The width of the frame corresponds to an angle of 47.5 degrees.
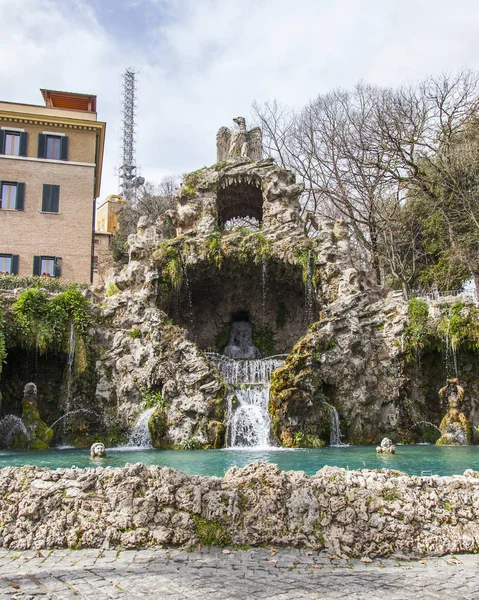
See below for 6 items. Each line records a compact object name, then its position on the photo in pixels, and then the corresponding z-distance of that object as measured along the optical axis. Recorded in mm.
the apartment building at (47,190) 28984
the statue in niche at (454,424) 17656
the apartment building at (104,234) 37750
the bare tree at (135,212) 34484
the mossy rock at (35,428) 16219
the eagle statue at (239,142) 26688
